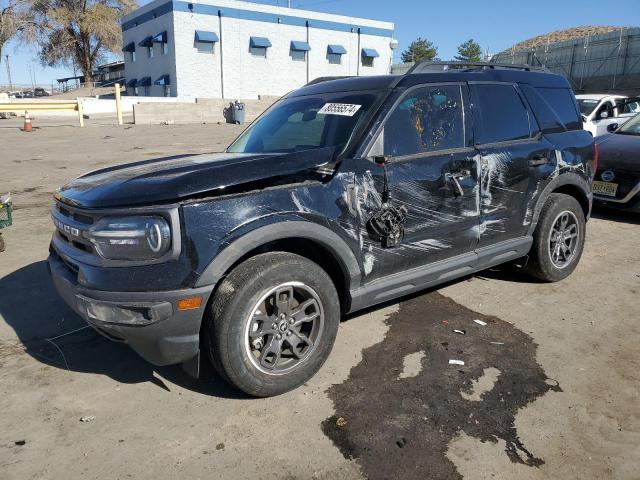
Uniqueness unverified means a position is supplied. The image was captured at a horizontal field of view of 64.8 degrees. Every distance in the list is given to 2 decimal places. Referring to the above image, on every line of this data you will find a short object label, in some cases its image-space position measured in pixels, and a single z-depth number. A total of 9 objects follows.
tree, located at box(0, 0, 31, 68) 44.78
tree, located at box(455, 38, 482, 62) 83.88
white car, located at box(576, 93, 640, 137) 12.47
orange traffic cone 22.28
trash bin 28.92
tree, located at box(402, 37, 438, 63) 88.25
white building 34.47
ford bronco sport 2.66
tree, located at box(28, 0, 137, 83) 45.94
